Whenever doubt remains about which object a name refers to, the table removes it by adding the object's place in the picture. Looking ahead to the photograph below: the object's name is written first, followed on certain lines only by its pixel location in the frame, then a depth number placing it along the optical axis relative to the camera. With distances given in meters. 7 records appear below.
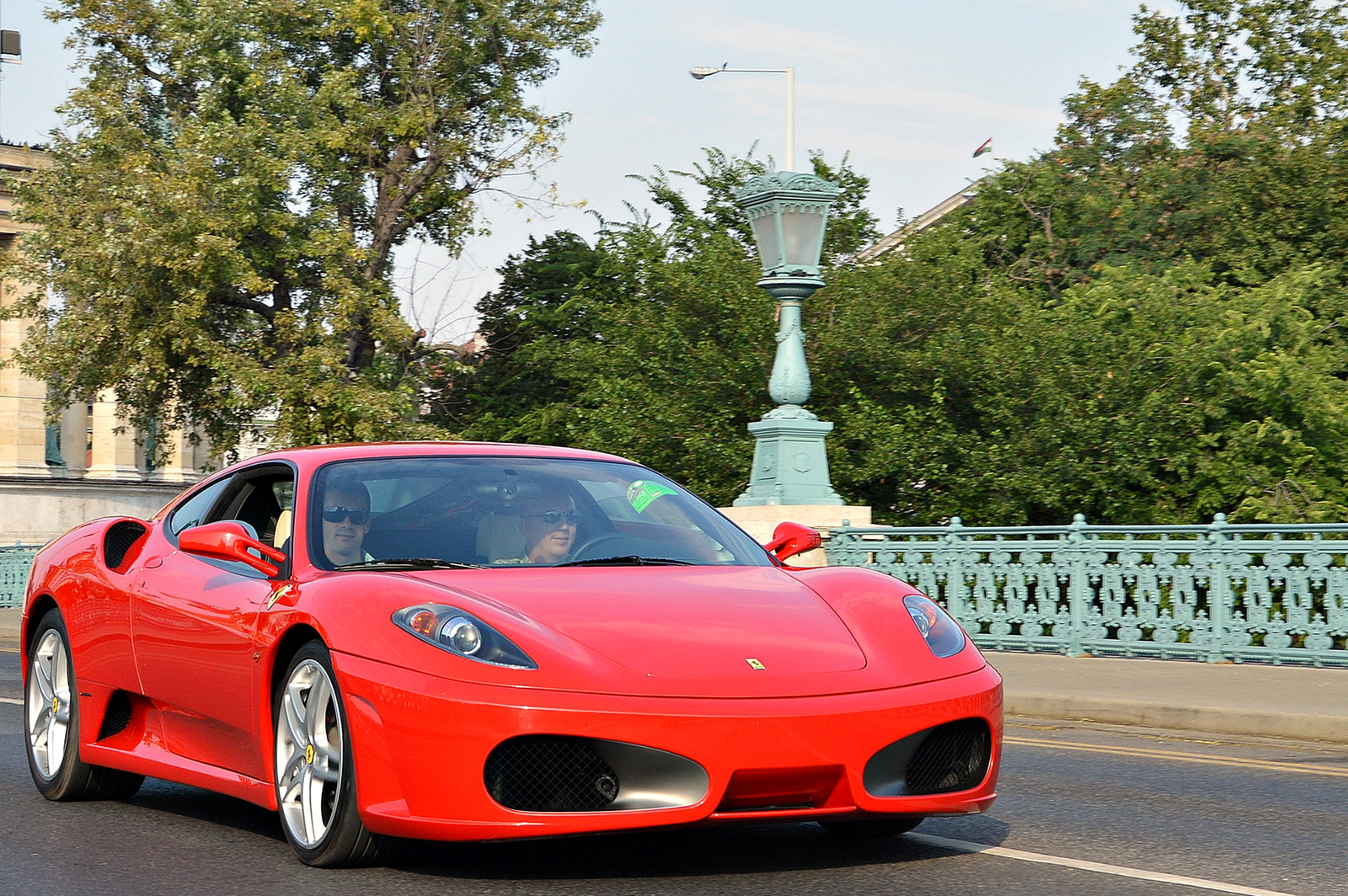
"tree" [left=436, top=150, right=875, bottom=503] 22.17
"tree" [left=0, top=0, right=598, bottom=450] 30.97
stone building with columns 57.38
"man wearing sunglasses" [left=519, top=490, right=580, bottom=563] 5.87
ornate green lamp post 15.65
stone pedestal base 15.21
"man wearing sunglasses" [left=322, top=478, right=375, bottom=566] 5.68
